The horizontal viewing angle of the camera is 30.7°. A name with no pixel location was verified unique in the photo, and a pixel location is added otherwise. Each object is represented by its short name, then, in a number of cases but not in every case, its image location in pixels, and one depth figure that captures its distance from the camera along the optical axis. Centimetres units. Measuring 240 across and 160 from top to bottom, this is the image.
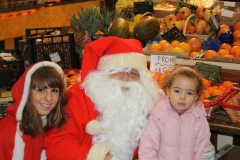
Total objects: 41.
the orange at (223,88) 333
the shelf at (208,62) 352
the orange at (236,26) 417
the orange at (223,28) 409
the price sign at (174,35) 405
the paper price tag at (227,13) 450
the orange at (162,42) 392
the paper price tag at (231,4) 454
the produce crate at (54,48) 369
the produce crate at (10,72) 331
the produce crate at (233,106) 300
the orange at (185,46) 383
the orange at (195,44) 392
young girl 271
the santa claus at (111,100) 274
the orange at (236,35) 400
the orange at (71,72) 369
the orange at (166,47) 381
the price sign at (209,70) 348
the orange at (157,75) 341
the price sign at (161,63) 355
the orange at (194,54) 381
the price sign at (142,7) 476
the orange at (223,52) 368
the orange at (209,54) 366
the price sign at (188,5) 473
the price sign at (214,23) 415
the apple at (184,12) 455
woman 258
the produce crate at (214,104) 305
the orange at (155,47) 387
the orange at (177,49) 376
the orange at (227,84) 340
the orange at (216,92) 326
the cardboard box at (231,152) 362
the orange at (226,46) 380
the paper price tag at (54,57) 379
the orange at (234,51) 366
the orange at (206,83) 334
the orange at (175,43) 392
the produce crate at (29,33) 418
